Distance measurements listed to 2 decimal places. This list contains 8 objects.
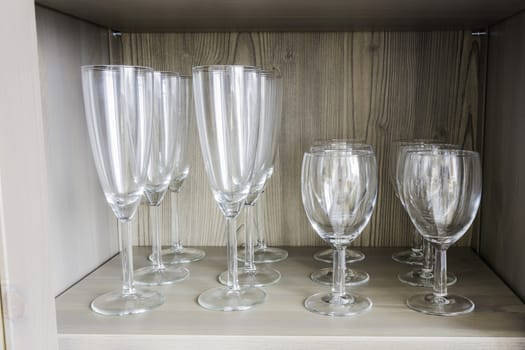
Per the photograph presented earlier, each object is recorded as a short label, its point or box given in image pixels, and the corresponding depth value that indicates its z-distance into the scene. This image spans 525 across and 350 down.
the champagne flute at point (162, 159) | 0.65
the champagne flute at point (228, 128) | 0.53
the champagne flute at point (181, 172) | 0.71
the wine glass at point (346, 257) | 0.65
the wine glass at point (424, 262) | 0.60
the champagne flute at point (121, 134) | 0.53
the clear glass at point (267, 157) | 0.62
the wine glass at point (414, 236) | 0.73
